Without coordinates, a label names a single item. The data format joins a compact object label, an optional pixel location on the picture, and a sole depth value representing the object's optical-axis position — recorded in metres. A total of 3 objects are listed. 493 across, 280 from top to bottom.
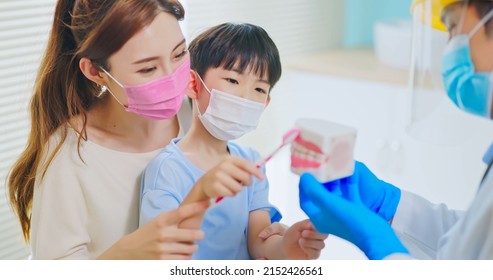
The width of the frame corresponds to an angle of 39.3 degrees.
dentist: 0.96
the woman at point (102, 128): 1.14
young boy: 1.20
